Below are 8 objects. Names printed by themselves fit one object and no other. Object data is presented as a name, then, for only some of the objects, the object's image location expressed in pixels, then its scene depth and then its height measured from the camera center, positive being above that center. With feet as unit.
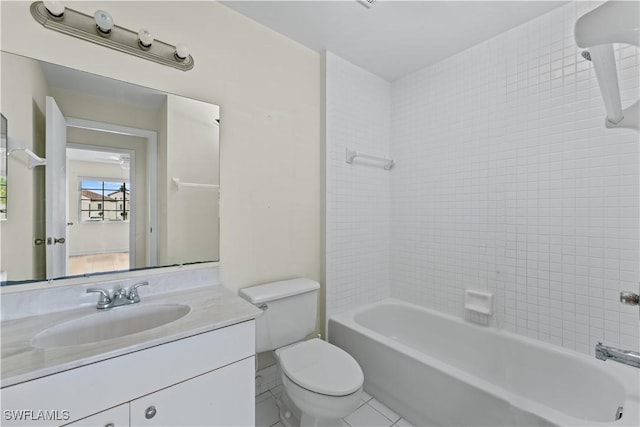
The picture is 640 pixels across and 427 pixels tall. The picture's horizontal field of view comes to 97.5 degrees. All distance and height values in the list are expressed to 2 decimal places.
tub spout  2.86 -1.48
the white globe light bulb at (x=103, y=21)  3.96 +2.73
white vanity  2.55 -1.63
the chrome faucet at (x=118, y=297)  3.95 -1.24
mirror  3.69 +0.57
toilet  4.29 -2.64
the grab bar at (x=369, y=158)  7.28 +1.53
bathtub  4.16 -2.95
